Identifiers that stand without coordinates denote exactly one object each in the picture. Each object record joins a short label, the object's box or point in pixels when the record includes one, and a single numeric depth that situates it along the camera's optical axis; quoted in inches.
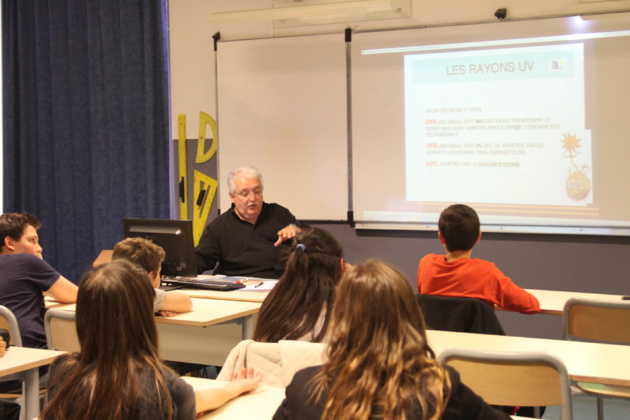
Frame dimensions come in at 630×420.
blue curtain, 218.5
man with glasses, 161.2
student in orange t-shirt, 110.5
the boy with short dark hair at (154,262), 112.2
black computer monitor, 137.7
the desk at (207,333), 118.0
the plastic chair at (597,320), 107.5
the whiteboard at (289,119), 196.1
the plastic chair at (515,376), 72.4
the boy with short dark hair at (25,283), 117.7
